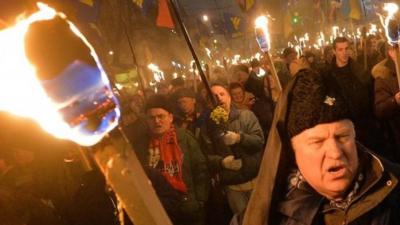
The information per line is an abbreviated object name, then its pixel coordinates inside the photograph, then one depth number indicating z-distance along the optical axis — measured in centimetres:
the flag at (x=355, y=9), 1559
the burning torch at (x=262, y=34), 499
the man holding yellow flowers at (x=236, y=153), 529
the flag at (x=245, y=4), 1054
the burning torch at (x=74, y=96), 98
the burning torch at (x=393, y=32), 343
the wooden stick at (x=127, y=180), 102
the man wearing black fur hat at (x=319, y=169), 194
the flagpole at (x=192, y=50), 518
